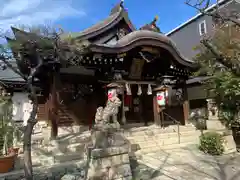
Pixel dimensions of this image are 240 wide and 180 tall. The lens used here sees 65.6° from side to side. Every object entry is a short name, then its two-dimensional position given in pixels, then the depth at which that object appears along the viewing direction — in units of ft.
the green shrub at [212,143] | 23.32
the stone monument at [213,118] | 27.37
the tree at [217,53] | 14.90
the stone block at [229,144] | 24.95
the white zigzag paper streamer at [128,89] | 29.76
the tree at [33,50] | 13.78
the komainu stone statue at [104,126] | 15.98
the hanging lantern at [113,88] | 26.11
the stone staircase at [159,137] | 26.21
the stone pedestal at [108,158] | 14.82
